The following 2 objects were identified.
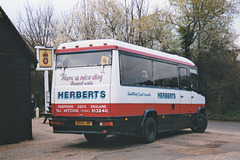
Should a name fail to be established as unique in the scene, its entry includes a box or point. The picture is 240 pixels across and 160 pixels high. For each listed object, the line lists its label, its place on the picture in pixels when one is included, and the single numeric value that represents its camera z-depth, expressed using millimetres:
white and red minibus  9633
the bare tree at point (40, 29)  38750
